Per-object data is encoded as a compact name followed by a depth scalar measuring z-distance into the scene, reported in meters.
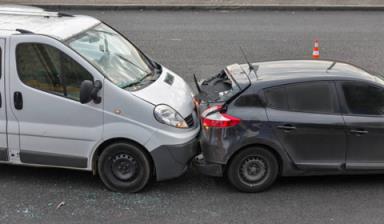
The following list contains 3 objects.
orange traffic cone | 19.98
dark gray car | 10.36
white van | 10.19
